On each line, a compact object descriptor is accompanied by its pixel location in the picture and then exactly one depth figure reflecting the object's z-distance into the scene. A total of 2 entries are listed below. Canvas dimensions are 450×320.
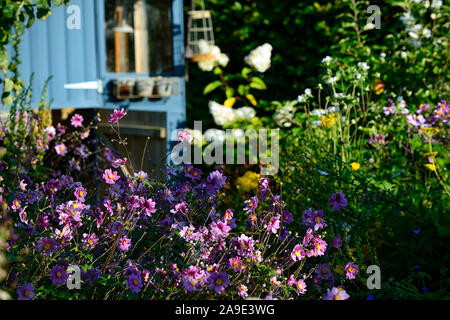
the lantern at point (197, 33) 4.95
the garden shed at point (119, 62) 4.38
